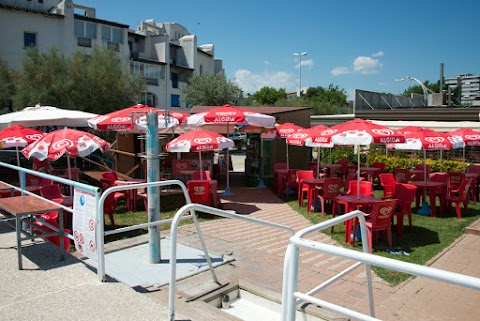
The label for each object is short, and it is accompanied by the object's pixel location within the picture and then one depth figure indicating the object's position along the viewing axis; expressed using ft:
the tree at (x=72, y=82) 78.07
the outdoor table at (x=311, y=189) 35.28
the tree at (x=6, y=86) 79.87
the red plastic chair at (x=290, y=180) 42.96
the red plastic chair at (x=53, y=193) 25.22
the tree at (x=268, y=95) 243.60
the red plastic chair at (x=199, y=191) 32.48
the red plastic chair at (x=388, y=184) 35.70
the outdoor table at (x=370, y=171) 45.27
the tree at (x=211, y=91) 145.89
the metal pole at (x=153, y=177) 18.43
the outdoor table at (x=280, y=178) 44.47
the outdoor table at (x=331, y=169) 48.88
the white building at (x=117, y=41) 108.68
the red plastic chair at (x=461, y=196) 32.96
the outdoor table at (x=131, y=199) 33.97
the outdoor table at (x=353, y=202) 25.45
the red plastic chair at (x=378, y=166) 48.74
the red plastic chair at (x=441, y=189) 34.27
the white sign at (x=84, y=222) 14.57
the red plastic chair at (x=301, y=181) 38.55
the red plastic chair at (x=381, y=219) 23.57
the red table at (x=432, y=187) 33.50
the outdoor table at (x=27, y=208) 15.85
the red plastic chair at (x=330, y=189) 32.65
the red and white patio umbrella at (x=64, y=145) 26.48
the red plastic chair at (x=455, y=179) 39.01
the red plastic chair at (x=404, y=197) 28.27
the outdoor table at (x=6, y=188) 22.38
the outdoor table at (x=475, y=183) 40.75
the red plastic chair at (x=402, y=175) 41.88
